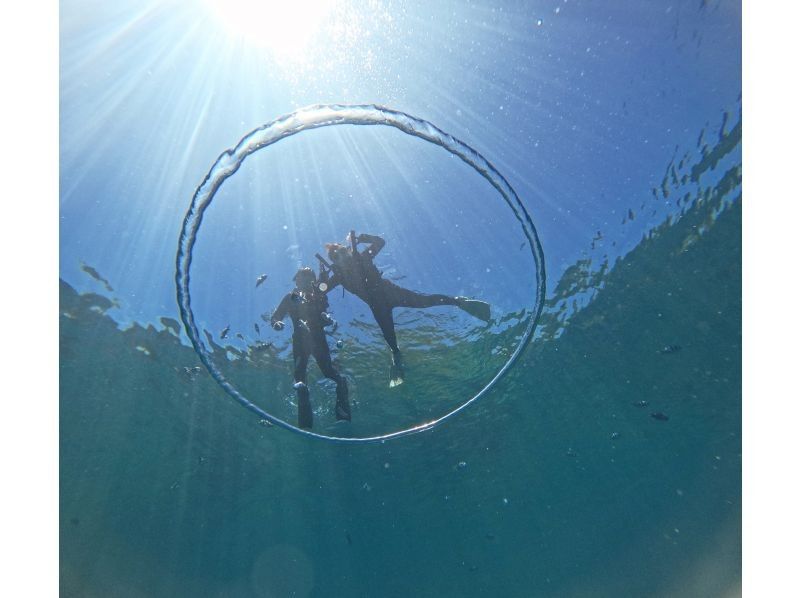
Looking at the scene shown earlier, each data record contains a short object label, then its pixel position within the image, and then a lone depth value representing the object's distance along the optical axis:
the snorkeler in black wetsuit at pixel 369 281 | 7.00
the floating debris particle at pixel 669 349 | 13.97
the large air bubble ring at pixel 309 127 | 6.23
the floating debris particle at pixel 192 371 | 13.09
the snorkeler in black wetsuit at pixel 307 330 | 7.05
